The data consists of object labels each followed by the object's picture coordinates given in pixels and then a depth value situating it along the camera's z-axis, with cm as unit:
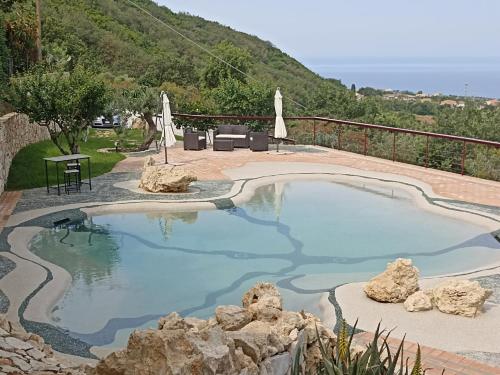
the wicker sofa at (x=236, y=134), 1977
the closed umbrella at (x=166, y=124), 1620
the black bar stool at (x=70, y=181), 1349
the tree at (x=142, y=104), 1888
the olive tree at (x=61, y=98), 1430
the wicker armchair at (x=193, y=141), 1942
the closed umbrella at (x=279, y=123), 1805
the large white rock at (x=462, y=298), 709
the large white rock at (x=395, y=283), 770
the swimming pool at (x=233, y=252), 817
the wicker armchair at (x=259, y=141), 1897
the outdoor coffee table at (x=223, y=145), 1920
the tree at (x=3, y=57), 1950
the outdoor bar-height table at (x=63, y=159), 1315
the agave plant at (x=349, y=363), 436
